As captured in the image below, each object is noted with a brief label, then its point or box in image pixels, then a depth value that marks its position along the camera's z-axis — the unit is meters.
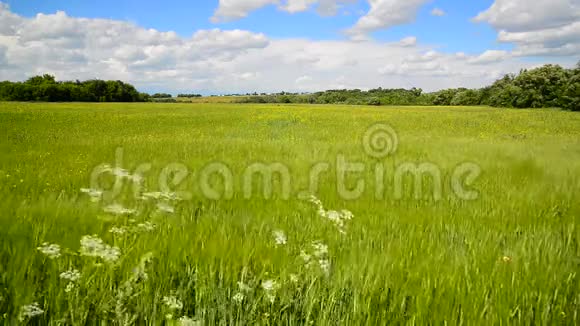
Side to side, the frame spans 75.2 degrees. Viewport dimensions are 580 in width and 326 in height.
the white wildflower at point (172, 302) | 2.04
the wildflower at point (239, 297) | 2.19
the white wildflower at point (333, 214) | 3.54
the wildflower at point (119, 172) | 4.47
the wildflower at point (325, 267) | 2.59
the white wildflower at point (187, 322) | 1.91
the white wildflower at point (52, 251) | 2.17
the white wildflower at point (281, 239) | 2.90
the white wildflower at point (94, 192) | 3.19
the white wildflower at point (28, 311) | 1.84
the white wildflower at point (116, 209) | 3.00
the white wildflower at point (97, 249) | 2.27
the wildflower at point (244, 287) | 2.28
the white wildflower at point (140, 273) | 2.28
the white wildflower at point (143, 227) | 2.84
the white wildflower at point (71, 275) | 2.06
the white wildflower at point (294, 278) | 2.43
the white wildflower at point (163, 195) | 3.58
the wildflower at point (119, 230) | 2.75
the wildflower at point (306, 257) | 2.72
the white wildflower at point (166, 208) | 3.22
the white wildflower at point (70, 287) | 2.11
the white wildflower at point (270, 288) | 2.26
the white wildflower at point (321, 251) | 2.73
